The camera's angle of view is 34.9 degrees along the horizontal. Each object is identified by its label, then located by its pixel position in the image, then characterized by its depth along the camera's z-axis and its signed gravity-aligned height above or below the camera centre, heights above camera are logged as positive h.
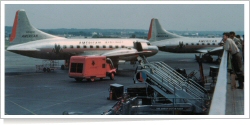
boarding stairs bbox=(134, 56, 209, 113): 23.08 -1.72
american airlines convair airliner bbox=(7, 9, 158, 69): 50.03 +1.81
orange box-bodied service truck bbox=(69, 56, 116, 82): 39.22 -0.80
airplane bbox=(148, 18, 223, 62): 67.44 +2.50
